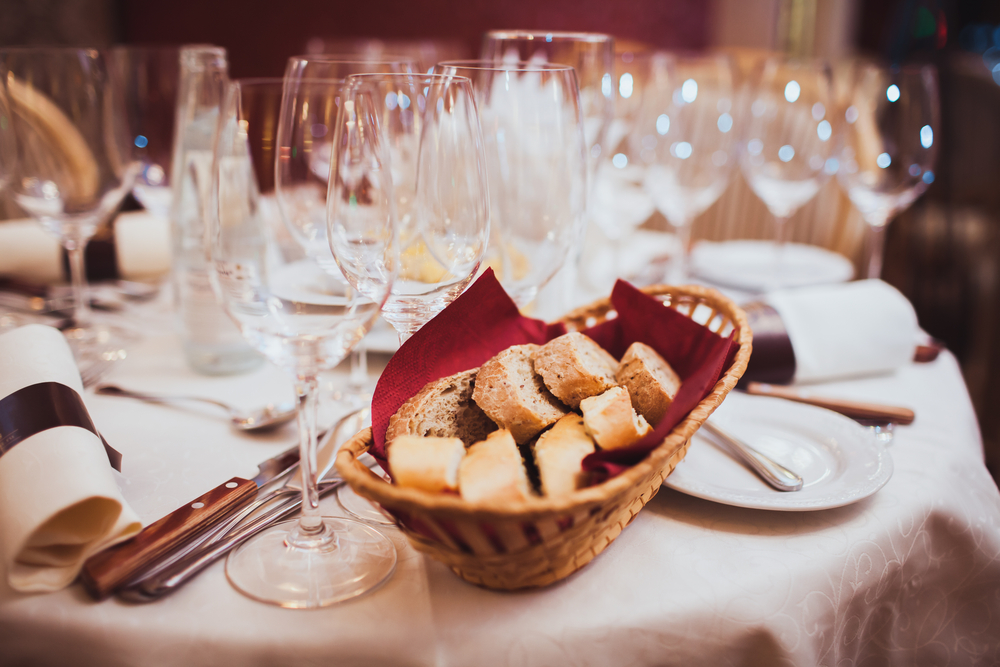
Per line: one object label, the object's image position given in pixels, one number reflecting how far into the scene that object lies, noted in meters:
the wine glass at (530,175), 0.76
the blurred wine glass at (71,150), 0.94
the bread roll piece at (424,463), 0.49
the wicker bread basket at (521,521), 0.45
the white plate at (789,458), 0.62
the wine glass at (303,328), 0.53
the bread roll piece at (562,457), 0.51
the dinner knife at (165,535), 0.52
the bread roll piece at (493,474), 0.48
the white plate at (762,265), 1.30
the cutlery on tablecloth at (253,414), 0.77
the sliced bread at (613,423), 0.55
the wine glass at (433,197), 0.61
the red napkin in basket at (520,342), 0.58
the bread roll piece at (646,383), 0.63
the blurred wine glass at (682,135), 1.20
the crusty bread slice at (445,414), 0.59
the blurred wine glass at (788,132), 1.21
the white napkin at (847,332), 0.93
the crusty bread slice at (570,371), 0.61
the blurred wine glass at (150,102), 1.18
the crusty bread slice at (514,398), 0.59
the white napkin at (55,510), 0.52
